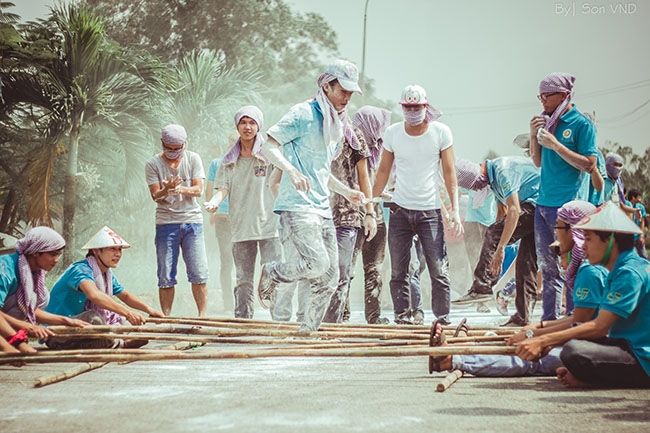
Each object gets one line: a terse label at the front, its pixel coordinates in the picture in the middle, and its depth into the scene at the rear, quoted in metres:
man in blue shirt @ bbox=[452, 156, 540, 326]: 12.62
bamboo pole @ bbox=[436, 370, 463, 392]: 7.15
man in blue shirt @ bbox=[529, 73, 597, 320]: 10.91
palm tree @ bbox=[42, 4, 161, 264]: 20.08
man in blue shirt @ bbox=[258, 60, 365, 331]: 9.94
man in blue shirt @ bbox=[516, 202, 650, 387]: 7.20
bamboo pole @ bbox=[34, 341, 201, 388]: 7.74
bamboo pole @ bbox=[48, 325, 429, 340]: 9.65
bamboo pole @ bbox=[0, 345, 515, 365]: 8.01
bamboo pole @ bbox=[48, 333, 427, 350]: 9.15
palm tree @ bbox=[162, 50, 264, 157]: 23.76
